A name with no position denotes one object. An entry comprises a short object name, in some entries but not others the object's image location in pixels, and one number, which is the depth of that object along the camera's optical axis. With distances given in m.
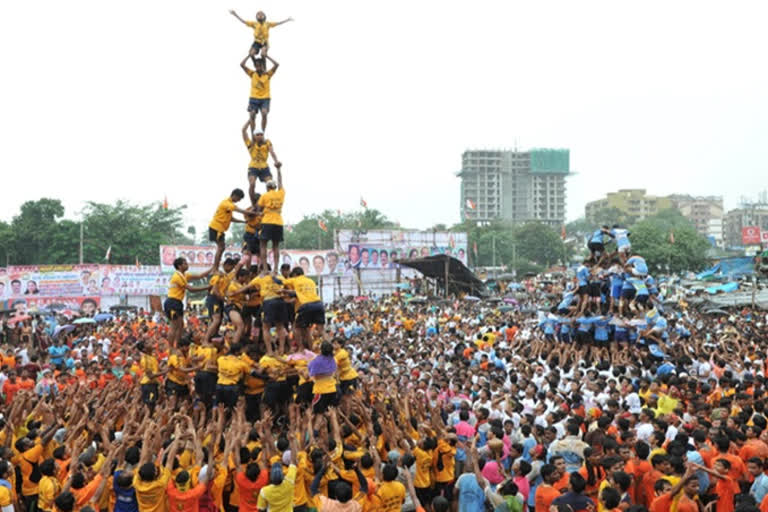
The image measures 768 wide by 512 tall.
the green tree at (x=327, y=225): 72.50
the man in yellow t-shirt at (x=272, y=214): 11.20
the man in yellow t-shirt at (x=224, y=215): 11.47
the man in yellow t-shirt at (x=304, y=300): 10.11
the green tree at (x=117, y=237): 48.44
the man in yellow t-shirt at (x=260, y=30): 12.58
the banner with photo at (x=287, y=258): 37.47
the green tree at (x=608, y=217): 110.62
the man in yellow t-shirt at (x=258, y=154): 12.57
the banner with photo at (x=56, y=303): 32.94
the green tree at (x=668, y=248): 49.38
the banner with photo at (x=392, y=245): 43.44
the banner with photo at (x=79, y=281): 33.03
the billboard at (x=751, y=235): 38.62
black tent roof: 38.53
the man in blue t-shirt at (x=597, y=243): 16.91
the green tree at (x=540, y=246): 77.06
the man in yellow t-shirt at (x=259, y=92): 12.81
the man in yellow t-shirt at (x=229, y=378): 9.84
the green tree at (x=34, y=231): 45.91
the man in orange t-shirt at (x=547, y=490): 5.68
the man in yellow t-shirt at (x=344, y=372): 9.89
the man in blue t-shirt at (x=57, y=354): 17.58
